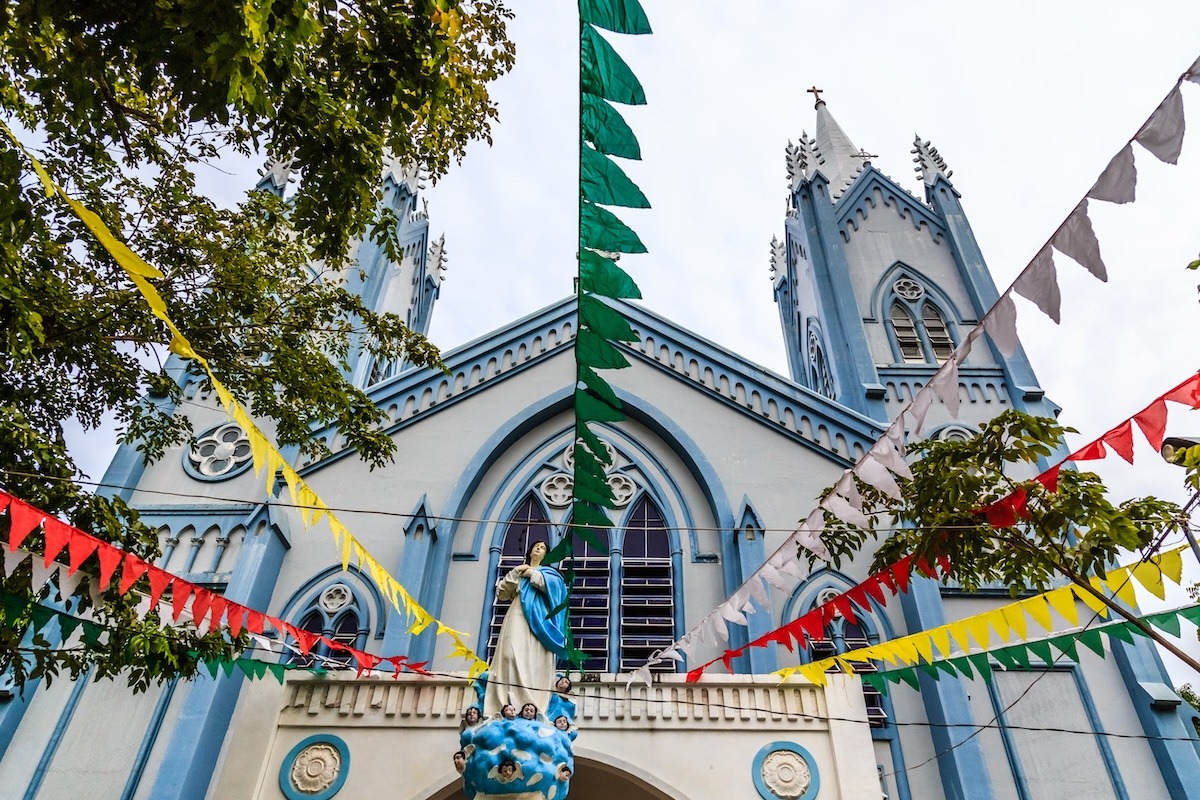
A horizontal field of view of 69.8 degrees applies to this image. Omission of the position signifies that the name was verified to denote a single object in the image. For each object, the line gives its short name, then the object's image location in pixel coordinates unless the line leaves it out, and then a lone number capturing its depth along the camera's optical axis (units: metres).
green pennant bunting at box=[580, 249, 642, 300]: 4.73
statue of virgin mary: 6.64
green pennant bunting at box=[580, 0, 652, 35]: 4.06
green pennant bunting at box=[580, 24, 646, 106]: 4.26
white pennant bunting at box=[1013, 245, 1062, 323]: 4.46
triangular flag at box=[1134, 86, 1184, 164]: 3.98
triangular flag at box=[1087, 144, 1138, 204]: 4.11
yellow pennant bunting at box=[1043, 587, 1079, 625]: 6.33
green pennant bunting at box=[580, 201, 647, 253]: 4.54
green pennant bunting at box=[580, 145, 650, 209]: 4.44
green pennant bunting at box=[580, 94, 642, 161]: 4.38
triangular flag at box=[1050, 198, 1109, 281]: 4.26
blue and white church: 8.30
